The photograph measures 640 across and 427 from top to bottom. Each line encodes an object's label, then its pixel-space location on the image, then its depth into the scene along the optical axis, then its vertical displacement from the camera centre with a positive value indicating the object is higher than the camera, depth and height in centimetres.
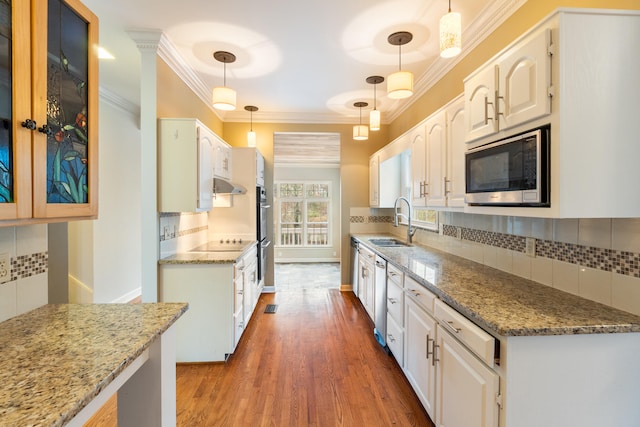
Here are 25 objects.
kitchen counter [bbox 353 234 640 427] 117 -60
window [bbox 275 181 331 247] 771 -4
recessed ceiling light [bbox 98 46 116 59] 275 +148
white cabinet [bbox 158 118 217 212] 264 +41
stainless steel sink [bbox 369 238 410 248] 355 -38
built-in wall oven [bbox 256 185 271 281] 415 -23
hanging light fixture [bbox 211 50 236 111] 271 +105
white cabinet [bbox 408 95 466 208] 216 +44
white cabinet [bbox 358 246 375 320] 331 -81
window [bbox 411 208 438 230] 319 -8
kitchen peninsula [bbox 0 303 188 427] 74 -45
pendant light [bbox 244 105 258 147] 417 +101
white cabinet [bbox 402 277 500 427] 126 -79
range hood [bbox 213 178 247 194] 317 +26
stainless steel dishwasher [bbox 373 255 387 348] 283 -89
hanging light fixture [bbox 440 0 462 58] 158 +95
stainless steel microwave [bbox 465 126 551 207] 131 +20
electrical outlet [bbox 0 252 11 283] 117 -22
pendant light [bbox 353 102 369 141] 384 +102
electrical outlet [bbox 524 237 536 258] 180 -21
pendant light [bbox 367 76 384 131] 331 +107
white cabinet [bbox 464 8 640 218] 123 +41
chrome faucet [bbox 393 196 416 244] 359 -23
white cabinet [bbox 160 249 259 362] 264 -84
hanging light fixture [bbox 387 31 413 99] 233 +100
